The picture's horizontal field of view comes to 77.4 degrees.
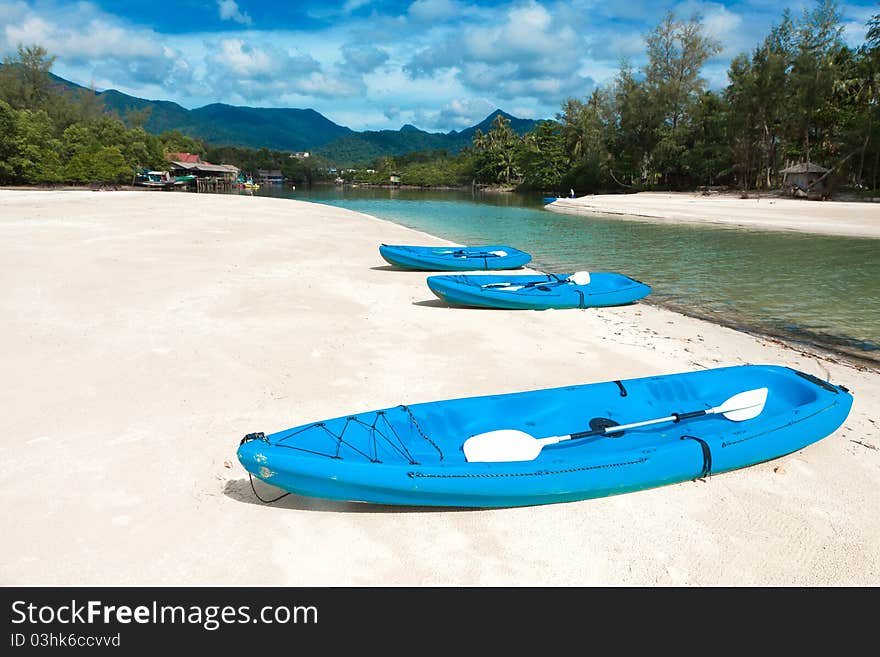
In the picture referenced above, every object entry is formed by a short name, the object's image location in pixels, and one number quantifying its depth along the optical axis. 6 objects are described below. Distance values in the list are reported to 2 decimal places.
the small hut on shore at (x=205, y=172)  85.50
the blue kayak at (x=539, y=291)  10.41
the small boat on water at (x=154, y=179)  65.50
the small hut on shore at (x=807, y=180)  43.00
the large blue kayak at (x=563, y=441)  3.81
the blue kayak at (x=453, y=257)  14.46
